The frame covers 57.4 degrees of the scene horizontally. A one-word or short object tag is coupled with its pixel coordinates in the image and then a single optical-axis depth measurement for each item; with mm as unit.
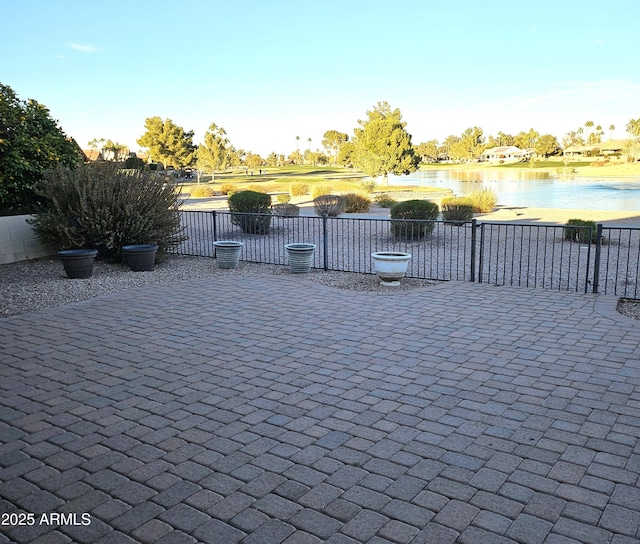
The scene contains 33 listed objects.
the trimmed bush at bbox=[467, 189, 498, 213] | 24391
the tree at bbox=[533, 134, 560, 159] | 141375
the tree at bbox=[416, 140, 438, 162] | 173500
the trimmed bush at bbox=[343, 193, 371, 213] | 26719
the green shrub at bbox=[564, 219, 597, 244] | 15875
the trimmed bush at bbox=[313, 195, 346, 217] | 23502
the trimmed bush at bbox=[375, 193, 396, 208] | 29267
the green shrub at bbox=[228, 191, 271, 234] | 18156
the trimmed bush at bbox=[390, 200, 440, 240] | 16938
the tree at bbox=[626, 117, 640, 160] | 100262
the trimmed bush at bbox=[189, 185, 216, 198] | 40250
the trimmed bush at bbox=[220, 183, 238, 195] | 41531
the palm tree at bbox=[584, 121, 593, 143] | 152875
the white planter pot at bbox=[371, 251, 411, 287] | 10055
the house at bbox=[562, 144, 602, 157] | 143150
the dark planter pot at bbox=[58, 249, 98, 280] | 10922
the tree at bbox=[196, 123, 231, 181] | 63688
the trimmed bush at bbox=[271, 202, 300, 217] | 21719
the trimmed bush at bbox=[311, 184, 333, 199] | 33819
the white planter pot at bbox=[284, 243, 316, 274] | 11633
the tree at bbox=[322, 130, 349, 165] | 133525
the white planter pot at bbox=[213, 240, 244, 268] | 12320
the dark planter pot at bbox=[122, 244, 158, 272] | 11820
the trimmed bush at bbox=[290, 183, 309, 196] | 38219
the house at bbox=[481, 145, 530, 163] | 146500
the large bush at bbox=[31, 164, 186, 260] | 12016
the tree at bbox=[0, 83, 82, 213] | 13219
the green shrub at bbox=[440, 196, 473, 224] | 20016
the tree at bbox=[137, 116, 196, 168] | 68250
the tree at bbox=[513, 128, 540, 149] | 147625
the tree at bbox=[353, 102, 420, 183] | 49844
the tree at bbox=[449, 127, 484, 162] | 139625
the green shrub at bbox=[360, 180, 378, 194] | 39438
